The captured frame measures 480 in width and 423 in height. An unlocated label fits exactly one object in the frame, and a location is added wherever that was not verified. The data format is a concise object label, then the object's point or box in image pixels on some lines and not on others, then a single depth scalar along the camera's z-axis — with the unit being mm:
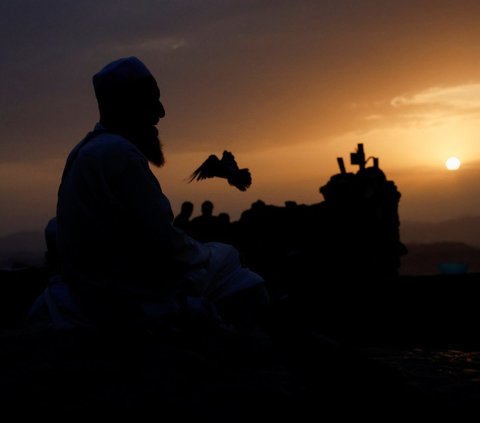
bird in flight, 4598
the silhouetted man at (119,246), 3900
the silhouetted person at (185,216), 13156
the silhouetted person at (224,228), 13836
